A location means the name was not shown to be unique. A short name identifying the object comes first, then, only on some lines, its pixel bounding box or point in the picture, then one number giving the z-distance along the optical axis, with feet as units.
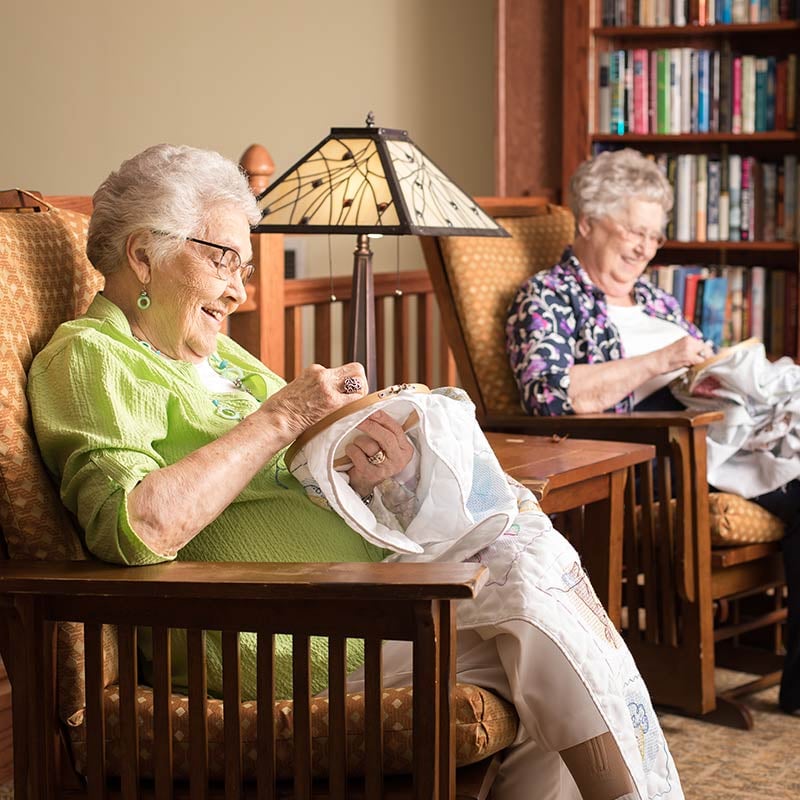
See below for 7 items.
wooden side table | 12.99
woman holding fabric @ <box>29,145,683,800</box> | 8.95
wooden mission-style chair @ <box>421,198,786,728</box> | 15.67
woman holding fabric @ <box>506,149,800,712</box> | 16.36
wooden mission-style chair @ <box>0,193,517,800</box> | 8.31
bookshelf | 23.22
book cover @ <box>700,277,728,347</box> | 23.38
